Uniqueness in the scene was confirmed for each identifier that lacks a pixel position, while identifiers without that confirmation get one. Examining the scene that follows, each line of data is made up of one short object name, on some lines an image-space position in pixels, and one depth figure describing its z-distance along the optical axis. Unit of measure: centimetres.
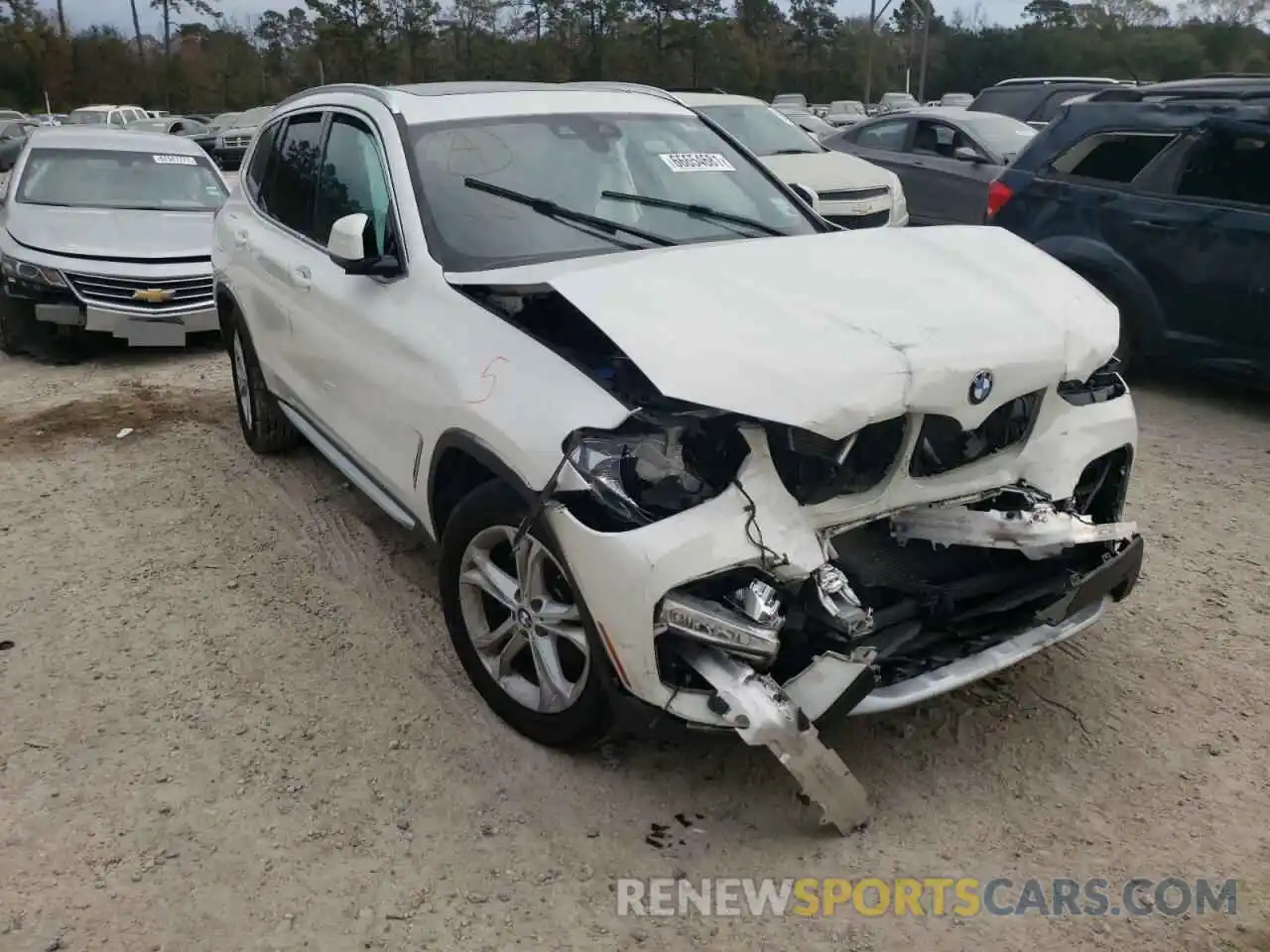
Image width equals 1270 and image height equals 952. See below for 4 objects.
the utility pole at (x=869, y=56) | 5412
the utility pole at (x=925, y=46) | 5228
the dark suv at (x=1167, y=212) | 621
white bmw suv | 279
